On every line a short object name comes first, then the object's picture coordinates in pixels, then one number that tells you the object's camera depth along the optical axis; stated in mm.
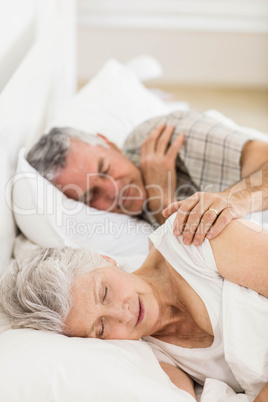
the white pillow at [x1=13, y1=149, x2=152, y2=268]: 1567
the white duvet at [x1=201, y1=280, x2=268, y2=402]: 1284
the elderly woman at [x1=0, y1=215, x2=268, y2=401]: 1293
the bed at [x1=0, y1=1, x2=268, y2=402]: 1200
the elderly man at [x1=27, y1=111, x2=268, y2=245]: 1653
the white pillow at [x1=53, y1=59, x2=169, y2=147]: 1907
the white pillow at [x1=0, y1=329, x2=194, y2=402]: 1185
